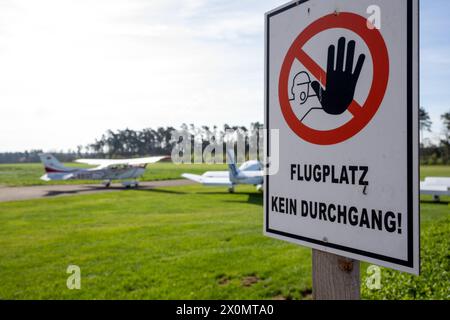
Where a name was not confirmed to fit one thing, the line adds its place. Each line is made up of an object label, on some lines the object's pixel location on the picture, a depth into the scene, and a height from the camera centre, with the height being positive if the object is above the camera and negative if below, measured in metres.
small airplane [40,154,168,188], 30.78 -1.66
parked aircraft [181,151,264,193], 24.00 -1.92
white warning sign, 1.18 +0.10
